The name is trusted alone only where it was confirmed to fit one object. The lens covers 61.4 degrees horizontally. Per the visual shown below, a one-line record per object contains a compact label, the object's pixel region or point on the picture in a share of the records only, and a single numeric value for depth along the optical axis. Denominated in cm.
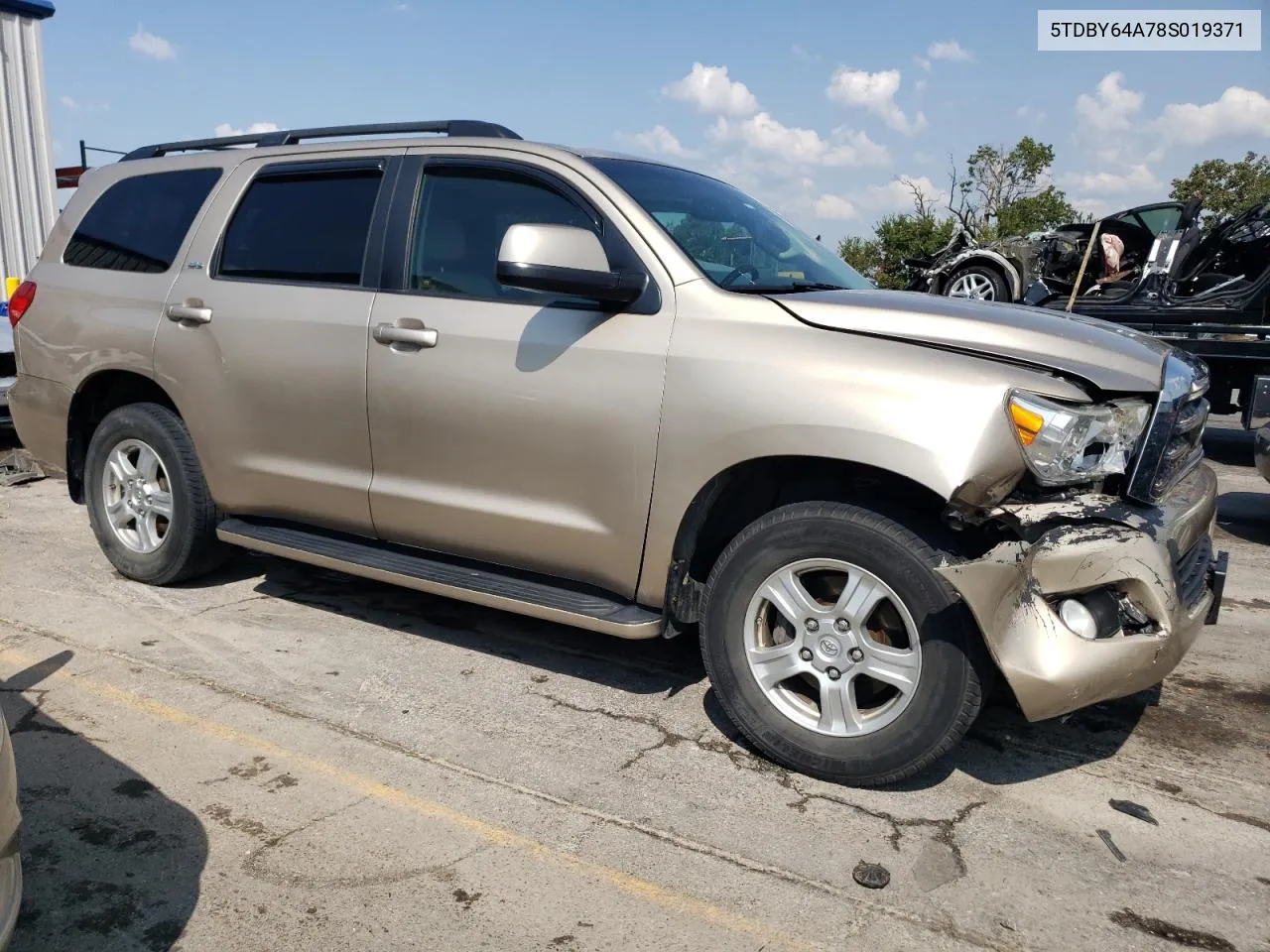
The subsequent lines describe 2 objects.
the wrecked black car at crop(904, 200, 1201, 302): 1027
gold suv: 297
